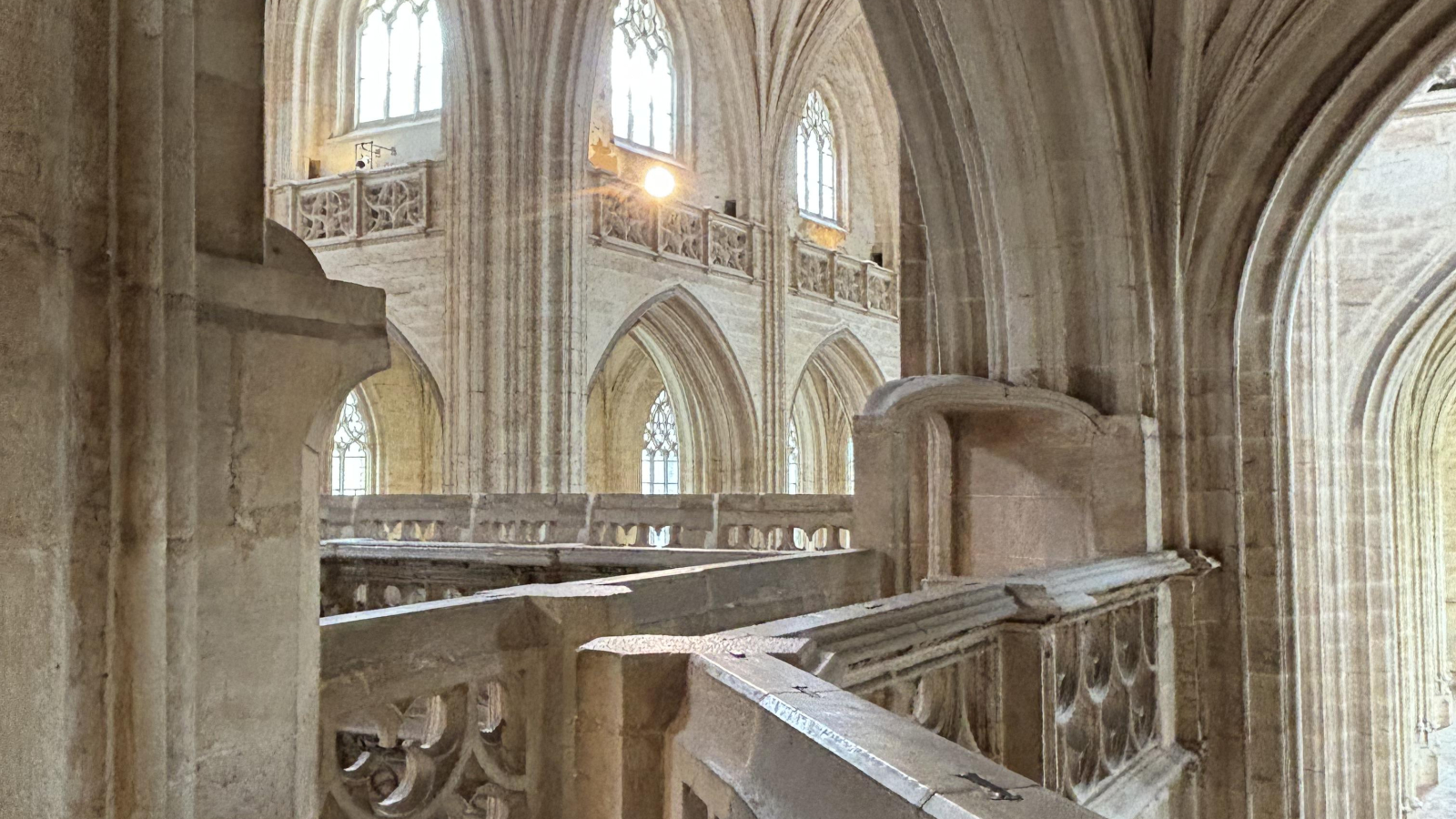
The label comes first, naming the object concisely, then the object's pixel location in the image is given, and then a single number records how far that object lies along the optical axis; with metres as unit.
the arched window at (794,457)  21.34
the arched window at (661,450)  19.83
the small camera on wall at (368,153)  13.79
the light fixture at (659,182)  13.31
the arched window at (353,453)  17.14
